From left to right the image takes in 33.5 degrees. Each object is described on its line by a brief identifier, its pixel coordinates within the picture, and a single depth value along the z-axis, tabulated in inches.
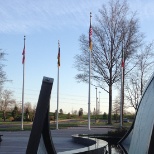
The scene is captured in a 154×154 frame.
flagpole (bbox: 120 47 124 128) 825.4
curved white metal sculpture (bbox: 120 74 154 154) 143.9
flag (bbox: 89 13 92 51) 796.2
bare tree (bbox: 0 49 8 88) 1122.5
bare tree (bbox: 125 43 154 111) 1135.2
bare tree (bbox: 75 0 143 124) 1087.4
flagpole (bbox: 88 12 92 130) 796.2
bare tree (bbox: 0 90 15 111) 2018.3
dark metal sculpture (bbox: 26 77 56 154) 171.6
